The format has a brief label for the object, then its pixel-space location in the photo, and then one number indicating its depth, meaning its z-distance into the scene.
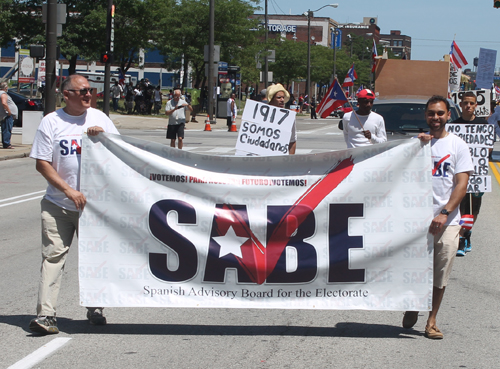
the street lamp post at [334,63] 76.79
